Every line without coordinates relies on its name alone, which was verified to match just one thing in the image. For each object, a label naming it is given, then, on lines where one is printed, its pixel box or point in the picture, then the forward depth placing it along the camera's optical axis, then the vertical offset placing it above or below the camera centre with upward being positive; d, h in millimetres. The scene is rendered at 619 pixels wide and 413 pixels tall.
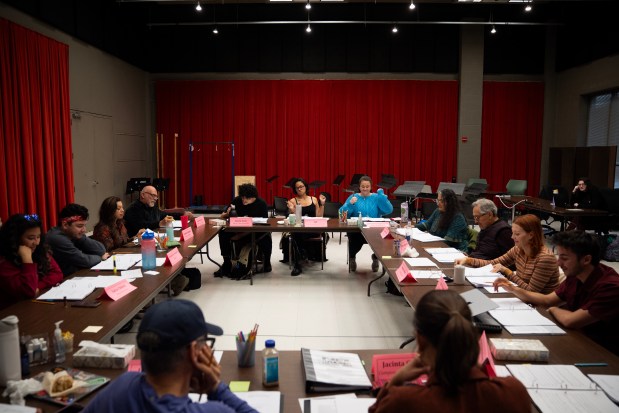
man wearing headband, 3494 -672
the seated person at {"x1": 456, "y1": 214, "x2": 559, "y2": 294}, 3057 -676
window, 9750 +729
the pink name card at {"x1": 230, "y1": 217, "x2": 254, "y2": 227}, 5695 -792
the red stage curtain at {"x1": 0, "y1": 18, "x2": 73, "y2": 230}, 6320 +377
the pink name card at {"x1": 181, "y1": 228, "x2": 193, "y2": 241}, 4742 -794
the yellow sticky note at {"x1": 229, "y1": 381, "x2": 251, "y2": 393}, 1824 -870
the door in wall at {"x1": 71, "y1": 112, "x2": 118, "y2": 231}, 8375 -126
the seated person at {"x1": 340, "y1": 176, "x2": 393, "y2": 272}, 6336 -644
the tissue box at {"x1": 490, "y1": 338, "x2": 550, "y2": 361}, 2020 -803
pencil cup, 2000 -813
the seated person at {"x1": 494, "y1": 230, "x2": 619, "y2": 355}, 2355 -682
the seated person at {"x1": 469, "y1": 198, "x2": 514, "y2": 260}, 4063 -646
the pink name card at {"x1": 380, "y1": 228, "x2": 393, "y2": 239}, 4973 -804
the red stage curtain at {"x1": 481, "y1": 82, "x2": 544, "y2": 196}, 11648 +541
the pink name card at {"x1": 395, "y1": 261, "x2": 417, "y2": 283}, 3164 -788
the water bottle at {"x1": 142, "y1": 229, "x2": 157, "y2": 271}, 3500 -719
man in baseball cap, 1182 -527
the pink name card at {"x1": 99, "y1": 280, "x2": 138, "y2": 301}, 2773 -796
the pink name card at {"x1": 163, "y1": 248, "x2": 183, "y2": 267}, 3637 -790
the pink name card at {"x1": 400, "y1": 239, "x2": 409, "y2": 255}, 4059 -754
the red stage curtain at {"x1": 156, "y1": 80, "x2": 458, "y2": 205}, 11580 +575
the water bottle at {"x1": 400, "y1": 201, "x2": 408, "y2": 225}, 5453 -681
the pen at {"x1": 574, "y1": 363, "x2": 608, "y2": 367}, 1977 -835
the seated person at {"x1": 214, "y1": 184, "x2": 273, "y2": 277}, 5895 -975
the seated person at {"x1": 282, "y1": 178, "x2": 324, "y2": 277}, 6266 -705
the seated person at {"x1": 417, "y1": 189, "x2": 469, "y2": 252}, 4801 -671
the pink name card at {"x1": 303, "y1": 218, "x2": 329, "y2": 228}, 5745 -801
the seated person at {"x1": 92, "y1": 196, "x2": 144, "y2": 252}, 4301 -649
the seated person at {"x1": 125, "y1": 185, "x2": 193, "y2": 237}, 5266 -667
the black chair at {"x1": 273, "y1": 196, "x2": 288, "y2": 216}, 8125 -836
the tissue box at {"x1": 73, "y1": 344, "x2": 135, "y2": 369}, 1943 -817
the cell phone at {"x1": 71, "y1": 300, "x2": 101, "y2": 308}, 2635 -817
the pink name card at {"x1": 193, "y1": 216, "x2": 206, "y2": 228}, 5589 -789
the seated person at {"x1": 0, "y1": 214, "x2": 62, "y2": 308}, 2740 -639
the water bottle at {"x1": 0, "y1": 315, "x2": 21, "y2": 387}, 1699 -696
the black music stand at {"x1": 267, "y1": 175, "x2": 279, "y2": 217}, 11719 -817
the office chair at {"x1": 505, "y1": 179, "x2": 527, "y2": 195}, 10414 -662
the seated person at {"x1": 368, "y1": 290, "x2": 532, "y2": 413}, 1245 -581
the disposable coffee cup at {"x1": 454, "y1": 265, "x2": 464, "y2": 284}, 3100 -748
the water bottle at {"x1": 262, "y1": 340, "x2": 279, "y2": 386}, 1862 -811
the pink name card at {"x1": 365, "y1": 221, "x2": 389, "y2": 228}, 5664 -812
